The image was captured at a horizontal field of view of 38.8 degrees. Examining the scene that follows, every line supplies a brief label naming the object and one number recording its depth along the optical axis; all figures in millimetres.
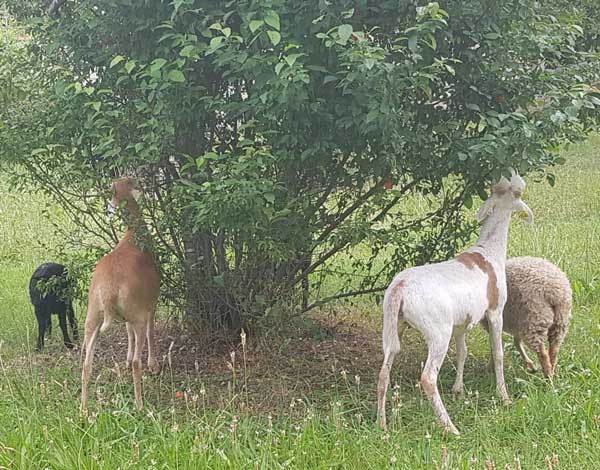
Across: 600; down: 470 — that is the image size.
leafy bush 4129
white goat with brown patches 4418
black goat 6000
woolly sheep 5156
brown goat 4695
